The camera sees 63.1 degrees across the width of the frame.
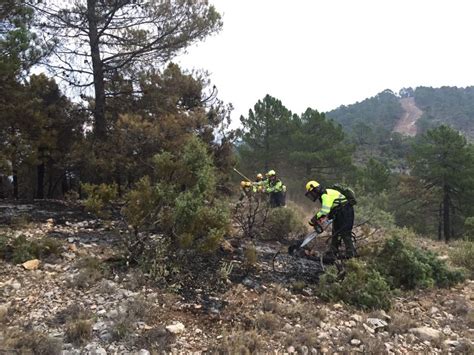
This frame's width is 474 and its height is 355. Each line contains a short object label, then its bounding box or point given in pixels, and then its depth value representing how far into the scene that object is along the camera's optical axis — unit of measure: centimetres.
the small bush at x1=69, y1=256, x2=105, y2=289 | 492
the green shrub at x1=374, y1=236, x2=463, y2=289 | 619
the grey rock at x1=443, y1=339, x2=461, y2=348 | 438
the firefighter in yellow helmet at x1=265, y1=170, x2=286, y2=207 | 1115
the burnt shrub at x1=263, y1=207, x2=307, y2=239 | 865
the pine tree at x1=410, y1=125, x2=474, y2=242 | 1925
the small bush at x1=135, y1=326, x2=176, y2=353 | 391
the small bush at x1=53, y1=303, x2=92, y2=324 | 416
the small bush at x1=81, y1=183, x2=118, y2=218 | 586
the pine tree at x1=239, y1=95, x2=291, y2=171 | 2511
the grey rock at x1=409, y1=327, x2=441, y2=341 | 454
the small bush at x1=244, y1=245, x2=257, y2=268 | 636
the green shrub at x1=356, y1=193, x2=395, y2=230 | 1036
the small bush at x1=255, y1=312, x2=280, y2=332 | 443
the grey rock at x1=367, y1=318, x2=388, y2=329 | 470
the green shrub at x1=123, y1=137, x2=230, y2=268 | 545
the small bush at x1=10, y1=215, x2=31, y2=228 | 696
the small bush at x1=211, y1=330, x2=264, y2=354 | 386
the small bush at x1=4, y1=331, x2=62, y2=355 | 354
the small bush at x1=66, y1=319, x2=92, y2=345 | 387
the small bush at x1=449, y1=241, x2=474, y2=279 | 749
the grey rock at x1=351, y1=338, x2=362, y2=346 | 429
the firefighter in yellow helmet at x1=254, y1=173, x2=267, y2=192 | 992
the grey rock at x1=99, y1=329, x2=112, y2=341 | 396
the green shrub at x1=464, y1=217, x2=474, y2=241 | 1278
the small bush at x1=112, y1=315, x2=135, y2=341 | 398
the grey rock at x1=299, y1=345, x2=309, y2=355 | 409
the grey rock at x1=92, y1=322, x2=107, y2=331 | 408
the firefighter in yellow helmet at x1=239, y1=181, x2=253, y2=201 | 919
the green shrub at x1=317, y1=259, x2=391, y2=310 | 523
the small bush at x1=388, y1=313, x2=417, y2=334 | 466
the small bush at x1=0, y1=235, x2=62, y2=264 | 542
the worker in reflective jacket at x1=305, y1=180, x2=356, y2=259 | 657
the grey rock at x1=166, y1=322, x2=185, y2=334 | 417
